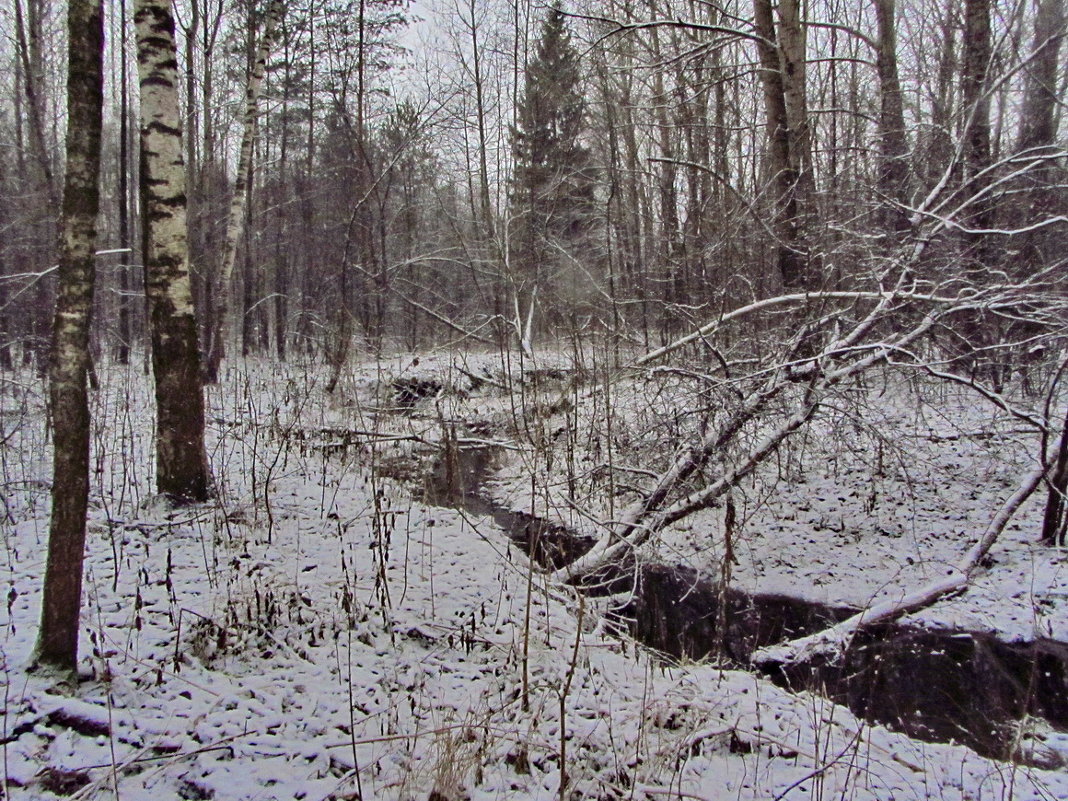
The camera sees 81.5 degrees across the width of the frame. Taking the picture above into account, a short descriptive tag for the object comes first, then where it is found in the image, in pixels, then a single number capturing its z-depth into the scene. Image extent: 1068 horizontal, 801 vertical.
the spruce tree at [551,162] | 16.55
